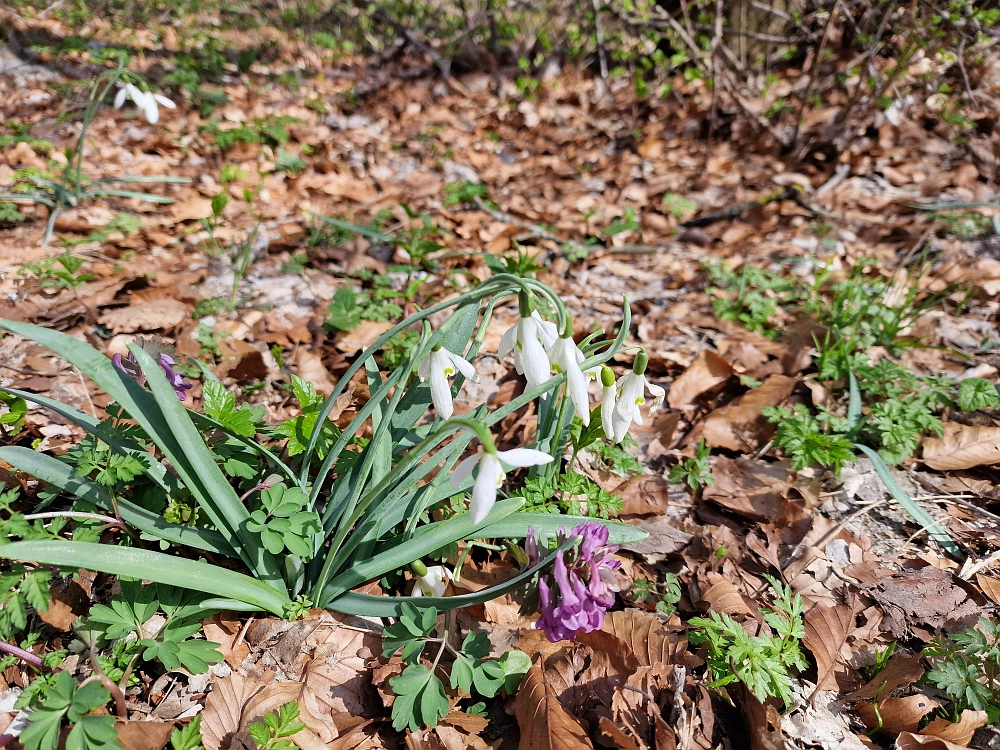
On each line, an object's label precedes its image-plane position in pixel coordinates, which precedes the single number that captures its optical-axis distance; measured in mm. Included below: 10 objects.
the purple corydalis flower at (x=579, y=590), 221
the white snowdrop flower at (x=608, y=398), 239
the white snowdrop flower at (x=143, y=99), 479
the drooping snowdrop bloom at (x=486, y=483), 197
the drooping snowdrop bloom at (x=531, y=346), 221
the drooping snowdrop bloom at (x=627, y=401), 241
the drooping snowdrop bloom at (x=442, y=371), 233
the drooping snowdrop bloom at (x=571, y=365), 221
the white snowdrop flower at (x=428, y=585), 269
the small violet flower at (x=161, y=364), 248
